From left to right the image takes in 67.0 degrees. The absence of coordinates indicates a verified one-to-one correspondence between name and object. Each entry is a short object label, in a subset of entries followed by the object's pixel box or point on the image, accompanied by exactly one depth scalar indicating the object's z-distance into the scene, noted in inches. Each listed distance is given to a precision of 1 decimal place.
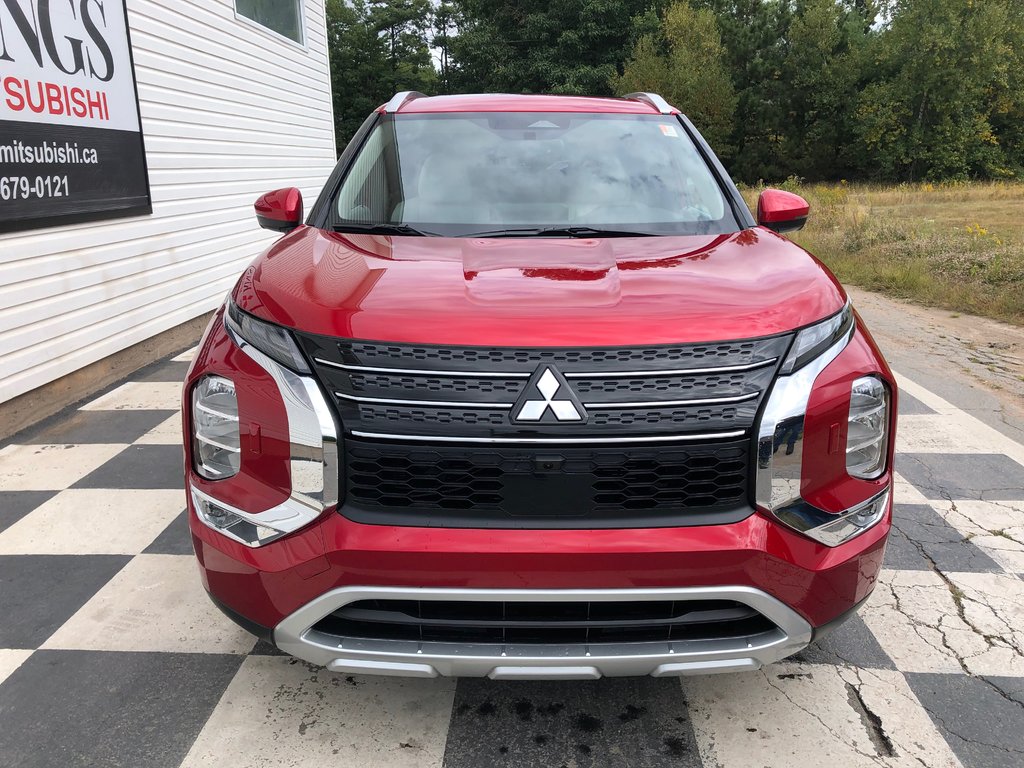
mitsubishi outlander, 64.4
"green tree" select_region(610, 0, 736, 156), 1467.8
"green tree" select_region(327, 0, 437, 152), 1807.3
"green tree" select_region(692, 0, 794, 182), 1539.1
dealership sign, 164.1
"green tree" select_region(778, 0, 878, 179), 1459.2
